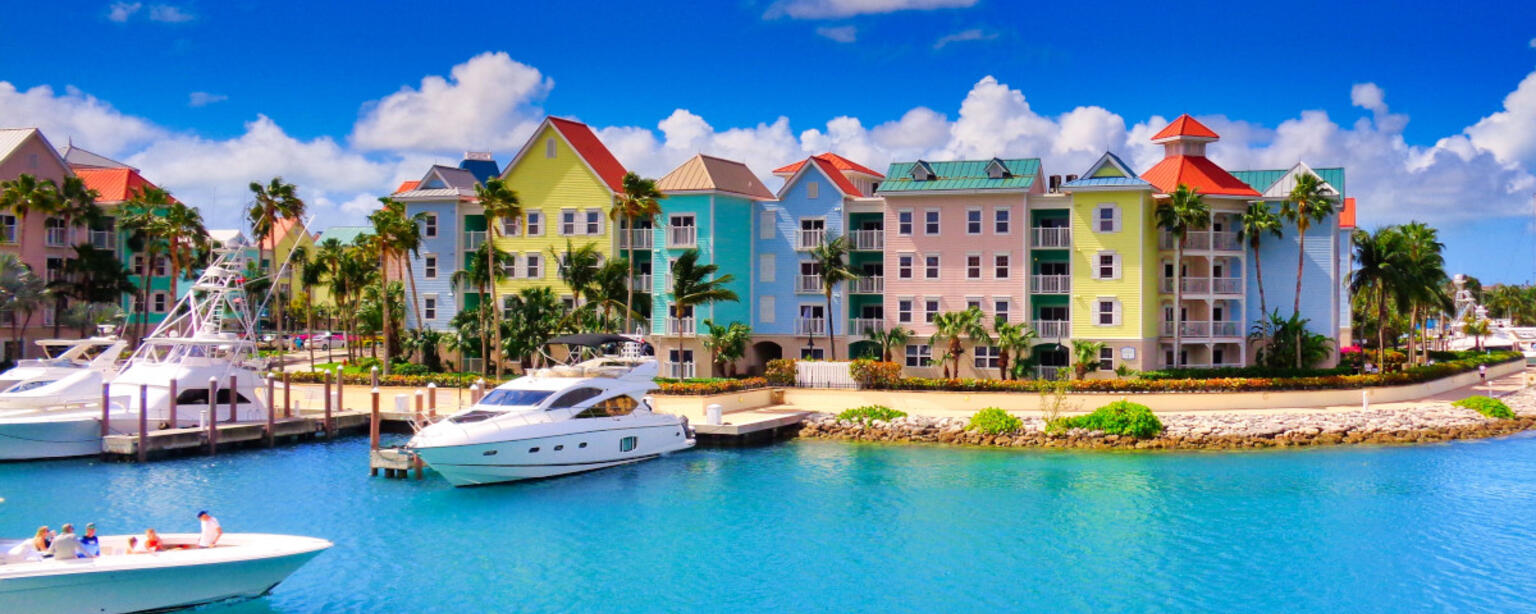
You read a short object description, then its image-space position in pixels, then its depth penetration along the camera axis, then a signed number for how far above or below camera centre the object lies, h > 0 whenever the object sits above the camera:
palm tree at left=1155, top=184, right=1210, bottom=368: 49.97 +5.44
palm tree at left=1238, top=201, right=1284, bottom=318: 52.19 +5.33
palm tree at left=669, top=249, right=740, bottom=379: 50.22 +2.46
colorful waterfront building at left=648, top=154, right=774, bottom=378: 55.22 +4.96
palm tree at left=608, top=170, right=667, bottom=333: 48.94 +6.10
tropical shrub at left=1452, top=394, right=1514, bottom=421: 47.56 -2.78
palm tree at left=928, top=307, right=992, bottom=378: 51.62 +0.51
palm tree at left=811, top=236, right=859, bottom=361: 52.59 +3.50
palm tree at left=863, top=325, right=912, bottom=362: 53.56 +0.17
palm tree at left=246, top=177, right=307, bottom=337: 54.66 +6.67
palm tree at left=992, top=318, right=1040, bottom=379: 50.94 +0.10
